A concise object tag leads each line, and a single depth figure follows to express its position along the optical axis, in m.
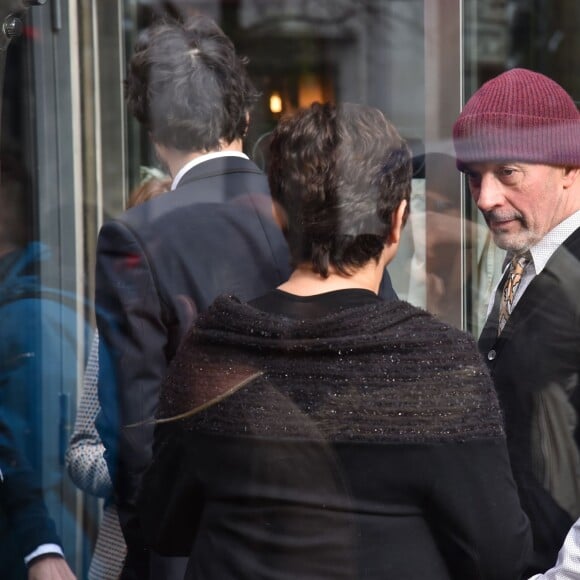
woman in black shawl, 4.50
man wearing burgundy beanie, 4.73
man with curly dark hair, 4.90
